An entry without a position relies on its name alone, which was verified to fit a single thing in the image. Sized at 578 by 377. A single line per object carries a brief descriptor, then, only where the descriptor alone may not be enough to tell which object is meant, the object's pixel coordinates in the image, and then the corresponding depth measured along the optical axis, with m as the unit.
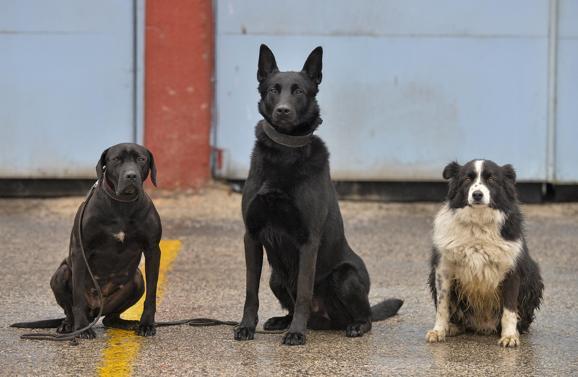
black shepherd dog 6.36
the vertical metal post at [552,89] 10.90
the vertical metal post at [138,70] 10.85
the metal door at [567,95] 10.90
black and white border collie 6.36
